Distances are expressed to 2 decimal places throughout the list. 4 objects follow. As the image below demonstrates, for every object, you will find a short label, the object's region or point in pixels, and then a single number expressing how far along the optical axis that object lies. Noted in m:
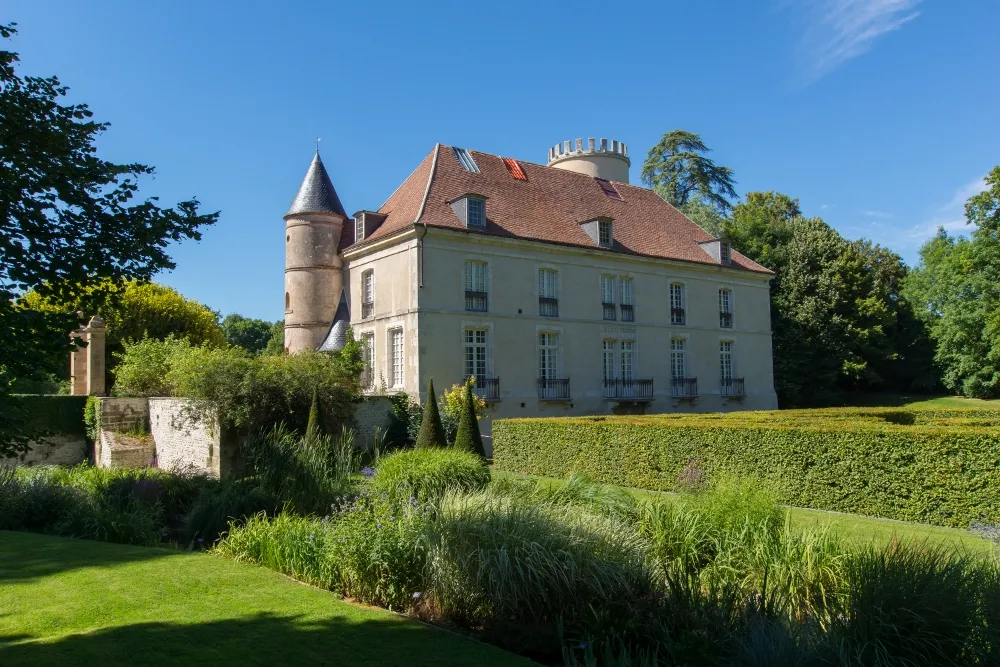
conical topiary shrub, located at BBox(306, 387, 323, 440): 14.85
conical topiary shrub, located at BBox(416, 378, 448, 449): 16.02
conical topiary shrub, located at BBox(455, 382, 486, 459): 15.59
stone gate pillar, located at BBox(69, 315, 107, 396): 20.72
